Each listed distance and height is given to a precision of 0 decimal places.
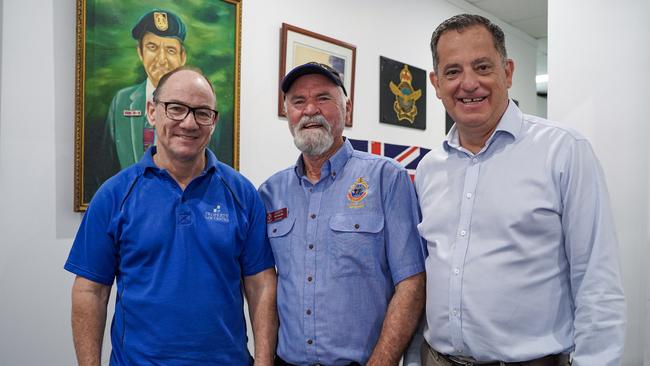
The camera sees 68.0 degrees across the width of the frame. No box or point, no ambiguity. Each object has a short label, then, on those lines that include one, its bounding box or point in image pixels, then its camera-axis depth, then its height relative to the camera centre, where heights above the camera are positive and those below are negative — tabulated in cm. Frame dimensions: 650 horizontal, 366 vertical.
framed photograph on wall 295 +79
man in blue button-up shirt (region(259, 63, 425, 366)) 148 -24
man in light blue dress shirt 121 -15
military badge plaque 361 +64
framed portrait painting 215 +51
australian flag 347 +19
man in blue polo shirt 148 -27
